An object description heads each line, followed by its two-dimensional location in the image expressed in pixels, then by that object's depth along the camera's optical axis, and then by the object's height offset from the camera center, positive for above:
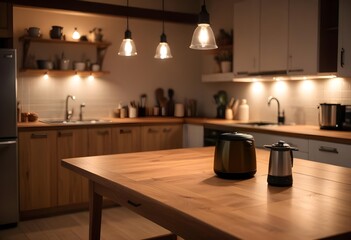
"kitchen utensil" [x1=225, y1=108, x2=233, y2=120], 5.42 -0.15
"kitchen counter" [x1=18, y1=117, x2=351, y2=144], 3.66 -0.25
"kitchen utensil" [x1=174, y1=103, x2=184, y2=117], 5.77 -0.11
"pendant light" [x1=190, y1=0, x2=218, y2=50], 2.45 +0.37
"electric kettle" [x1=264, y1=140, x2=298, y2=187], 1.89 -0.28
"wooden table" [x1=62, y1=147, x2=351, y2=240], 1.35 -0.38
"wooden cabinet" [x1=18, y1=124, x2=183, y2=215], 4.27 -0.57
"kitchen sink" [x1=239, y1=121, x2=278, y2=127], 4.86 -0.24
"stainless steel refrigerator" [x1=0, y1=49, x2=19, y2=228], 3.96 -0.38
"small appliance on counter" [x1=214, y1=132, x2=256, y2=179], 2.02 -0.26
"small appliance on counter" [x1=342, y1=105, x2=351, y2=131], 4.00 -0.17
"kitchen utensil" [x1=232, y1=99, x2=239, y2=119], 5.47 -0.08
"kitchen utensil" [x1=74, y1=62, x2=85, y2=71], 5.05 +0.42
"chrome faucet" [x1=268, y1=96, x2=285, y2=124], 4.87 -0.16
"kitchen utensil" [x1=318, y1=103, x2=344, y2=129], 4.05 -0.12
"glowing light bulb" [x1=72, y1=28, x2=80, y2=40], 5.02 +0.78
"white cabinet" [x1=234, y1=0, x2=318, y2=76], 4.15 +0.71
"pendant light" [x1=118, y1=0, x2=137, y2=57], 2.98 +0.38
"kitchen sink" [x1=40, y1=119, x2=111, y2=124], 4.79 -0.23
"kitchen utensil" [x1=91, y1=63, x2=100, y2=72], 5.18 +0.42
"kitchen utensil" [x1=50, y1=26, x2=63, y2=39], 4.82 +0.78
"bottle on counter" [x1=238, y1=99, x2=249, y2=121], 5.30 -0.12
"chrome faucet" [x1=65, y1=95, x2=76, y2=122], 5.09 -0.14
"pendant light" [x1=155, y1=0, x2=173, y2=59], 3.01 +0.38
